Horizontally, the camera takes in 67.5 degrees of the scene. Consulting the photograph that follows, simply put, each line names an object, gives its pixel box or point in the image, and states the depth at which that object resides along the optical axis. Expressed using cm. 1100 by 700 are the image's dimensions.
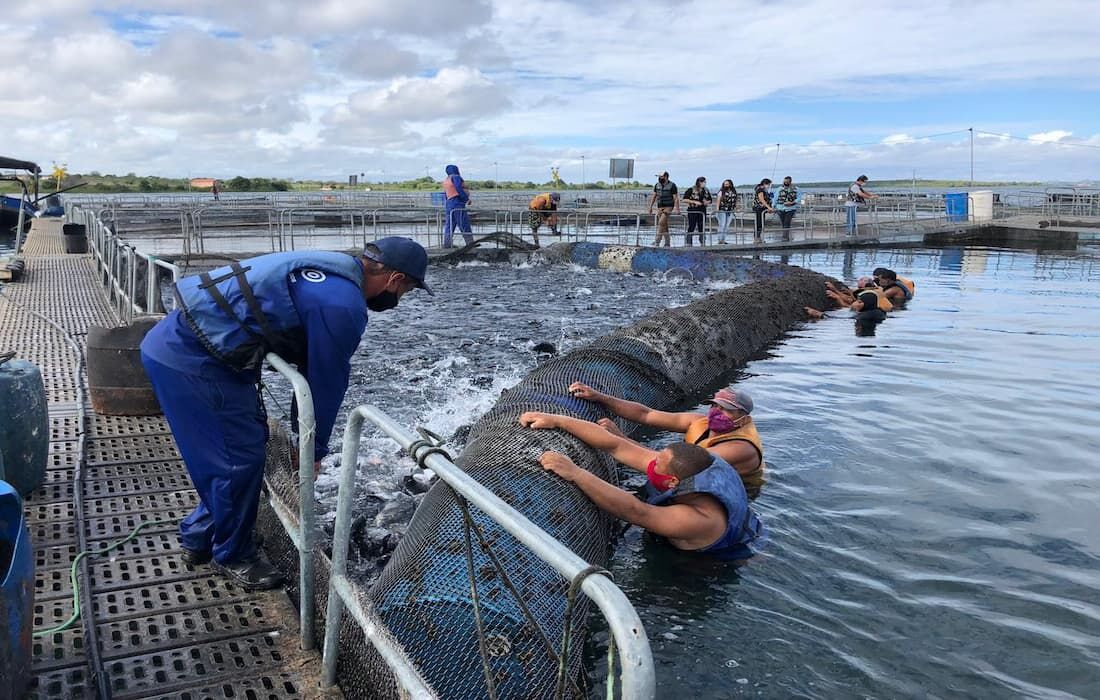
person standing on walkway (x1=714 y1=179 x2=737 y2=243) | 2528
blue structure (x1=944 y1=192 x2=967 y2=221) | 3253
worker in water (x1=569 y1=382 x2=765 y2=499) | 637
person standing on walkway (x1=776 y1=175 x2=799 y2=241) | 2527
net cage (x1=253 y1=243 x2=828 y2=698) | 340
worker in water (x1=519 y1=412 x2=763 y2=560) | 520
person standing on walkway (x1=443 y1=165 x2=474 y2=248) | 2162
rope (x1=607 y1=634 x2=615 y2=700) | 182
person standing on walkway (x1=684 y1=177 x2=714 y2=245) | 2456
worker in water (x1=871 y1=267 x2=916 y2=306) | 1557
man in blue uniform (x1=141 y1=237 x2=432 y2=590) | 351
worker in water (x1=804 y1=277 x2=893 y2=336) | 1408
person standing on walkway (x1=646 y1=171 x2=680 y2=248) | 2314
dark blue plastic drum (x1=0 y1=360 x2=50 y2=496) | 458
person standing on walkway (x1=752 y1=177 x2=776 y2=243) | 2534
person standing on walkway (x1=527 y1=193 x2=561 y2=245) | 2594
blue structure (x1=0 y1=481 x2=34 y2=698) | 271
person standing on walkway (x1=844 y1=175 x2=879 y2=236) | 2733
